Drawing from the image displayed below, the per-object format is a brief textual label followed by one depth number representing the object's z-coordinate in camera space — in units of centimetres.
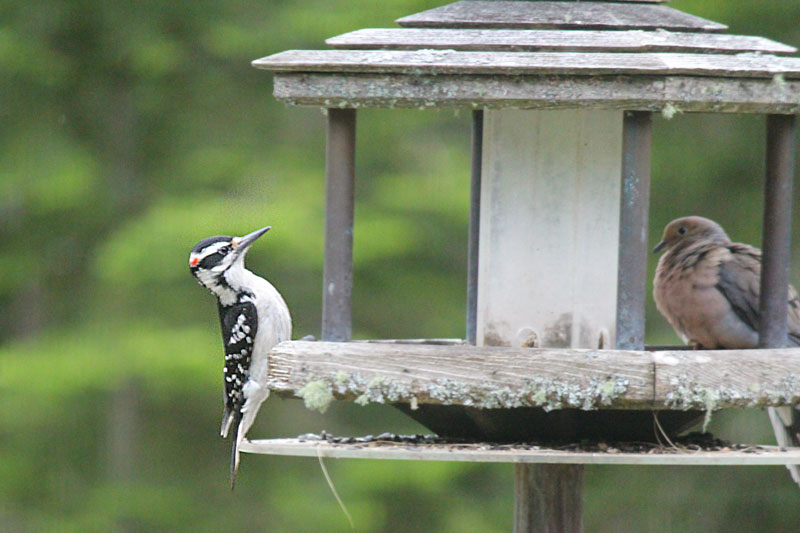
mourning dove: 889
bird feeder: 727
